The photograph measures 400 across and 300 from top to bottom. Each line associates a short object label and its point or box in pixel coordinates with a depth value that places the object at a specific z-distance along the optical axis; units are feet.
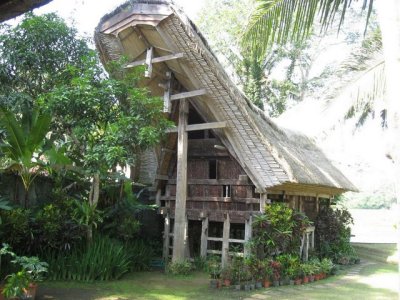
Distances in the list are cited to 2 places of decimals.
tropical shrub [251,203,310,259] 30.15
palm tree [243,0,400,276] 6.70
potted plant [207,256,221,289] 27.22
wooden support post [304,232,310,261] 33.66
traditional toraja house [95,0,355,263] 30.71
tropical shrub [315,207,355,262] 38.98
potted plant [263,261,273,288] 27.68
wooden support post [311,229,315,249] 36.10
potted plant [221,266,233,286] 27.02
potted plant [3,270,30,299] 18.63
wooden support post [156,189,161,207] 38.06
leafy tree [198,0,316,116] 59.57
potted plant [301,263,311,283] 29.66
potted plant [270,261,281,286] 28.12
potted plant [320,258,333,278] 32.01
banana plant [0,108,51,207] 23.40
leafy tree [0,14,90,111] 26.66
